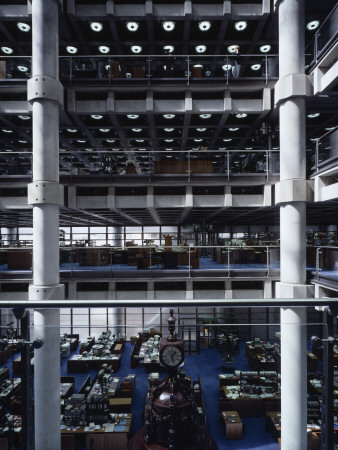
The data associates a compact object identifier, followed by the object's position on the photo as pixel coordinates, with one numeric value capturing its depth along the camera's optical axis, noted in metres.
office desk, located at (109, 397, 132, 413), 13.00
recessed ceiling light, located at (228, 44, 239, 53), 14.96
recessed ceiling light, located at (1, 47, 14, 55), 16.09
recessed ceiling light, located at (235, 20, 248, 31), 14.02
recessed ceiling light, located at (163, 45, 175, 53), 15.78
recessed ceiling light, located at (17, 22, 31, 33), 14.23
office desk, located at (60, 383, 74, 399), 14.23
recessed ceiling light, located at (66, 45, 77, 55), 15.88
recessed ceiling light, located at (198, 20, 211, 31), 14.12
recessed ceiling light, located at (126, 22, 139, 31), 14.19
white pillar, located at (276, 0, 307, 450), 10.48
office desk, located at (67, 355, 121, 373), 17.84
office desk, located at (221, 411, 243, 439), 11.79
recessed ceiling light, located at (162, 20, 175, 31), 14.09
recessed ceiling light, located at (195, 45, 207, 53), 15.81
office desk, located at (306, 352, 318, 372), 17.27
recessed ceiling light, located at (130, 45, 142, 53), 15.82
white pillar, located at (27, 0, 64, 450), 10.39
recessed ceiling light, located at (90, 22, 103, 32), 14.13
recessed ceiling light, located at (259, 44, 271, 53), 15.87
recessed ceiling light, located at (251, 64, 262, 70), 17.03
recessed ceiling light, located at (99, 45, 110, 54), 15.83
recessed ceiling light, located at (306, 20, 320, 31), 14.42
